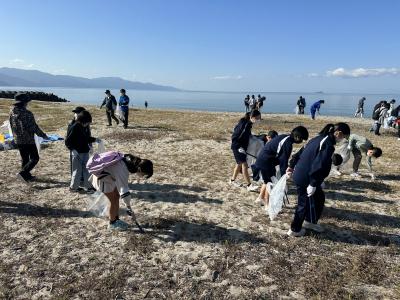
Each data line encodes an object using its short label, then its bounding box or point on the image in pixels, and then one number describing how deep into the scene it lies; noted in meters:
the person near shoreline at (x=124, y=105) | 19.62
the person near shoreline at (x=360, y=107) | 36.88
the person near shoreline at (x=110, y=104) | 19.63
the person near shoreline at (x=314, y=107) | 28.87
